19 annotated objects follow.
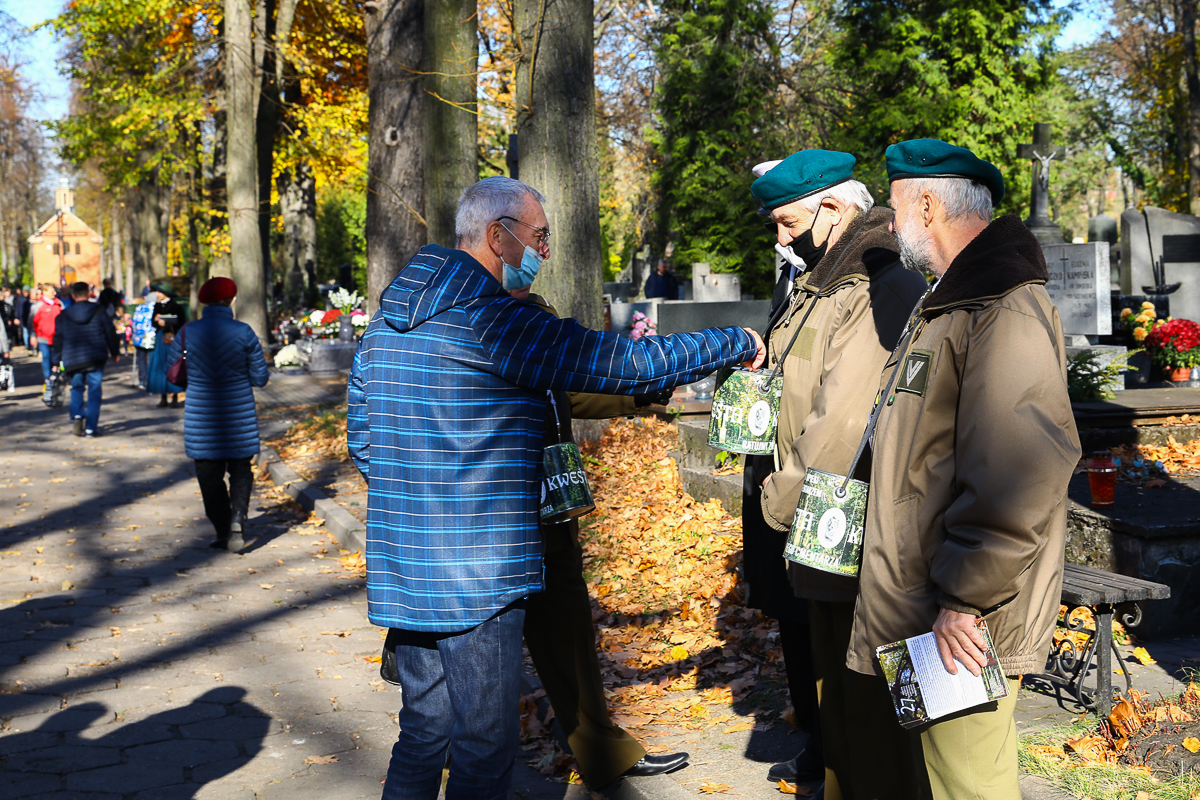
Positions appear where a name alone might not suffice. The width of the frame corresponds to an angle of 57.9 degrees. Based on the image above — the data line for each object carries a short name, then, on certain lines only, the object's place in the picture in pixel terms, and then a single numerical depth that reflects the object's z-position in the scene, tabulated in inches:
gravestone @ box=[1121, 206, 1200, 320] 741.9
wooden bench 166.6
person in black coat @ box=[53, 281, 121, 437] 577.3
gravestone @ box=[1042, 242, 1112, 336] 546.0
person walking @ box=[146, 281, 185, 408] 671.8
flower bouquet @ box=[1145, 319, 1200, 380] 470.6
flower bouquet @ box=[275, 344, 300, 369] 979.3
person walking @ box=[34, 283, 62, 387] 780.0
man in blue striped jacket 111.9
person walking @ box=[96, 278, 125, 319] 938.8
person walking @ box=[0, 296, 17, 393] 845.3
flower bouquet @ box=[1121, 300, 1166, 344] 504.4
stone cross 711.7
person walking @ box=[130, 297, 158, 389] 714.8
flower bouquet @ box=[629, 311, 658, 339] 494.7
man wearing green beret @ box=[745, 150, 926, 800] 118.3
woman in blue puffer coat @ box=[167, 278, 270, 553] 329.7
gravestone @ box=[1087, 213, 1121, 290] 1091.9
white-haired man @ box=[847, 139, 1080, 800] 87.0
